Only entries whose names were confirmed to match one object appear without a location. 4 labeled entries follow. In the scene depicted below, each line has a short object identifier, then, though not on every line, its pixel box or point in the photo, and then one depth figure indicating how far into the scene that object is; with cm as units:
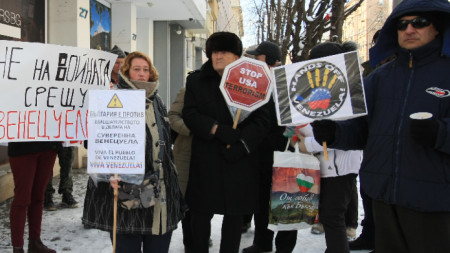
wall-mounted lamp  1435
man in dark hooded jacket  183
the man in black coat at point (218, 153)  275
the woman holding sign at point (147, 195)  237
